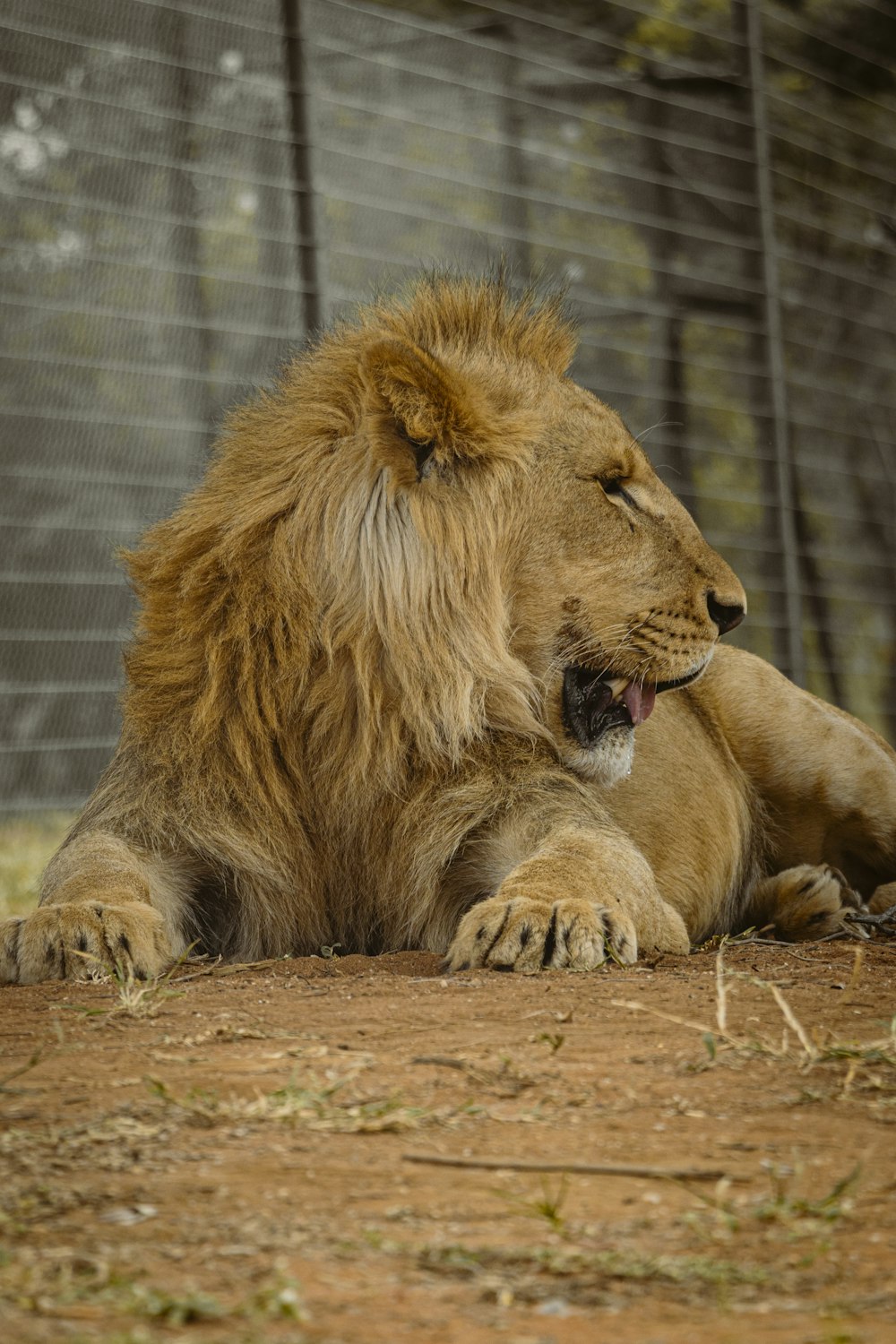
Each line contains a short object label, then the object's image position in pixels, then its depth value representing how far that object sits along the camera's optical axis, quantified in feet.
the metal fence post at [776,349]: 57.67
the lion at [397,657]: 19.63
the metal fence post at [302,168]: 46.57
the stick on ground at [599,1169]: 10.01
